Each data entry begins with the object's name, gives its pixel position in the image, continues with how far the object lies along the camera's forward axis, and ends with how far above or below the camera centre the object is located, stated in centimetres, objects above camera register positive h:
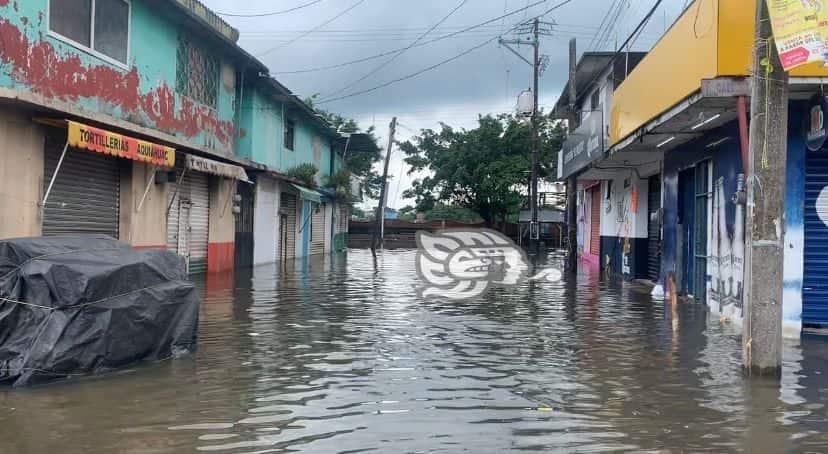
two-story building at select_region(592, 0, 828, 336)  852 +158
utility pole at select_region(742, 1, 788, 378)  677 +47
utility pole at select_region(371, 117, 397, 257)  3640 +309
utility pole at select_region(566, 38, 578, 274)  2197 +89
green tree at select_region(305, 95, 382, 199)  5022 +584
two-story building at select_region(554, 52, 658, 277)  1827 +198
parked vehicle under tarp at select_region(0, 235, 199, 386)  619 -75
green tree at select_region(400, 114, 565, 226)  4322 +477
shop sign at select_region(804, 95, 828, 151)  883 +156
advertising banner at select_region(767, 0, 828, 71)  620 +194
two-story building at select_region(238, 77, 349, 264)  2239 +258
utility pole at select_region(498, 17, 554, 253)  2712 +426
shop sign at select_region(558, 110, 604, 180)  1669 +256
